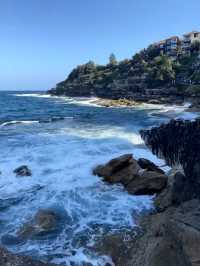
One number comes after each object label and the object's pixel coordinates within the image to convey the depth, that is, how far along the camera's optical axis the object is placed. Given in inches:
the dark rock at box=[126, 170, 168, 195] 398.7
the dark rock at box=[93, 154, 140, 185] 439.2
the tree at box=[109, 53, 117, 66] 3509.5
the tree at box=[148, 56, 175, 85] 2358.4
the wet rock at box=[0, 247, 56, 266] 241.7
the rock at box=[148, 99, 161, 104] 2058.8
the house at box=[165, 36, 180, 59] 3123.6
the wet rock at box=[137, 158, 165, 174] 463.8
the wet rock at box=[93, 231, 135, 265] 257.4
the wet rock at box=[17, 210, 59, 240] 302.2
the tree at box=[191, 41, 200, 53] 2953.5
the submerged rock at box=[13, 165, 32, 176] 475.3
